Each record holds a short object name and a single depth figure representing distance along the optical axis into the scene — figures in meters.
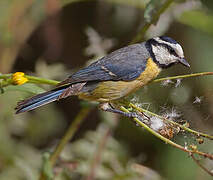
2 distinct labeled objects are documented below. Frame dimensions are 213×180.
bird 5.58
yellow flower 4.57
